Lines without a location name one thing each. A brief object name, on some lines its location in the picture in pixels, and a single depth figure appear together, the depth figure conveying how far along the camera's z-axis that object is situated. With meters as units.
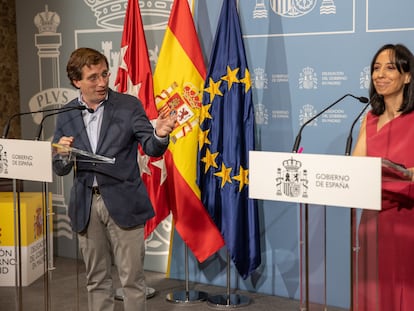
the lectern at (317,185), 2.31
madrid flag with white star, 4.35
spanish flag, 4.30
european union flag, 4.19
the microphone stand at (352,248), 2.45
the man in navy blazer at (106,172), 3.17
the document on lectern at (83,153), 2.93
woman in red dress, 2.59
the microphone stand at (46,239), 3.01
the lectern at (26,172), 2.93
